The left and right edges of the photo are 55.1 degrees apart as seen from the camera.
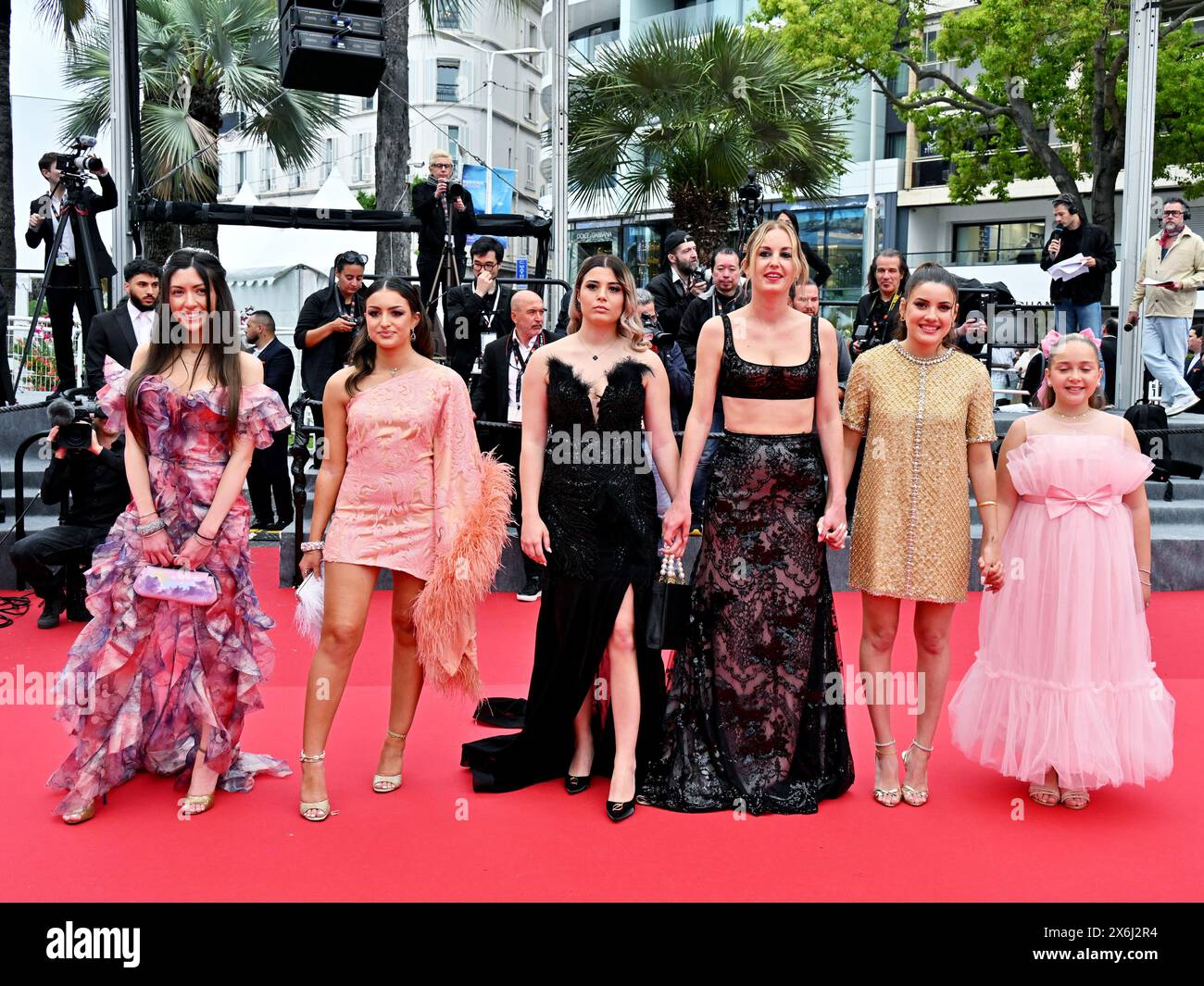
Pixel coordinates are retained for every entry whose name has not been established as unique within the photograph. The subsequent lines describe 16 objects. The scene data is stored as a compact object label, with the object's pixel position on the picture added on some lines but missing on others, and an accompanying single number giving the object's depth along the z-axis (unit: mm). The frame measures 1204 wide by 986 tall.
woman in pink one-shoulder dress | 3934
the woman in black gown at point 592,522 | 4148
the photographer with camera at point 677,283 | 7852
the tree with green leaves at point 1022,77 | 17672
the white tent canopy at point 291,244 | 18812
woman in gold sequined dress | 4047
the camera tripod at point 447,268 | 9016
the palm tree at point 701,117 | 15266
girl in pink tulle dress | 4000
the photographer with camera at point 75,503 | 6137
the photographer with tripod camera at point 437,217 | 8953
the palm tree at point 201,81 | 15602
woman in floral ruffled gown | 3961
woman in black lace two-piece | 4078
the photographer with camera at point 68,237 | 9125
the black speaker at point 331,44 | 9398
